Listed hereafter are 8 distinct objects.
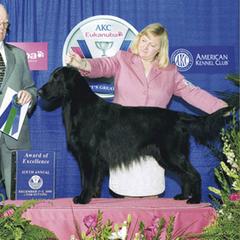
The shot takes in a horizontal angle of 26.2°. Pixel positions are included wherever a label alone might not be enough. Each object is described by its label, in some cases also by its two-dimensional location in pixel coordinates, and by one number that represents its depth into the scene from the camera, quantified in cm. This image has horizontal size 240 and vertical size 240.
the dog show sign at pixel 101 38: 380
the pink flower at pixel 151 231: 142
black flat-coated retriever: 249
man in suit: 280
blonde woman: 261
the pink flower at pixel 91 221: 146
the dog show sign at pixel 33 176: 253
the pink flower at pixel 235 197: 162
